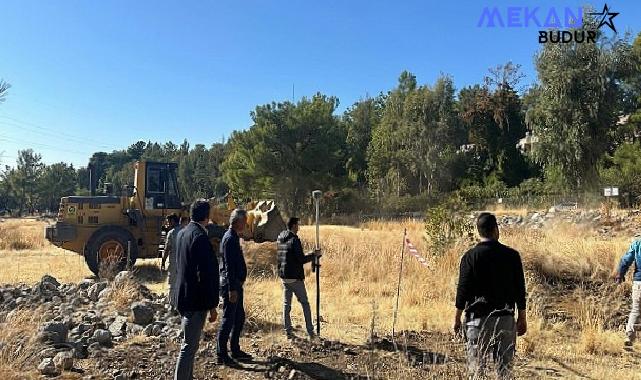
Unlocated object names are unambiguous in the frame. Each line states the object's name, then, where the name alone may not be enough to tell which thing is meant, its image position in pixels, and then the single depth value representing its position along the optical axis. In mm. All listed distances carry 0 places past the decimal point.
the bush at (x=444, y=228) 10961
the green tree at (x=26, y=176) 61594
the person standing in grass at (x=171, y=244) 7401
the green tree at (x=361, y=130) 46875
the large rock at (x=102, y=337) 6170
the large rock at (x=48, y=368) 5012
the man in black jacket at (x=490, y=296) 3986
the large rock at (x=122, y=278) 8922
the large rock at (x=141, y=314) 7135
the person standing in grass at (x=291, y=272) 6504
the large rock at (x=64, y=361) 5168
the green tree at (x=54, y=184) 62781
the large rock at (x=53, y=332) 5828
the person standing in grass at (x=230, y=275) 5566
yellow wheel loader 12156
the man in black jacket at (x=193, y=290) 4438
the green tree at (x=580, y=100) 29109
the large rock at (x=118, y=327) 6695
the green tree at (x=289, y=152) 35312
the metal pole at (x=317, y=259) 6836
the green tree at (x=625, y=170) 26336
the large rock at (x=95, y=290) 8991
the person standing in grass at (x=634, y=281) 6828
